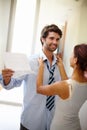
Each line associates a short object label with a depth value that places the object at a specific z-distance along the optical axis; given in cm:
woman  126
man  154
